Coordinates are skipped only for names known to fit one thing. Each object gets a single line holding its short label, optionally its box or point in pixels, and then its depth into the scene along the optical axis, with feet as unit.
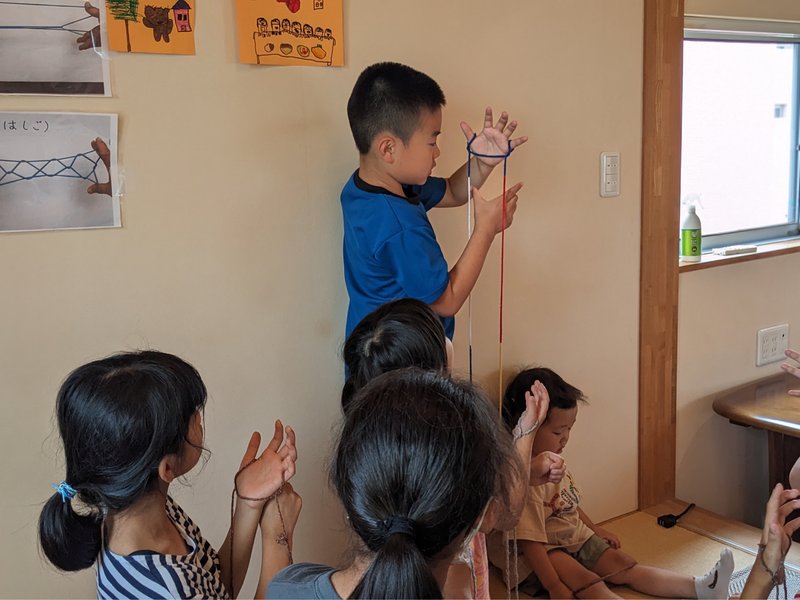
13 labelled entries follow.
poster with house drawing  4.43
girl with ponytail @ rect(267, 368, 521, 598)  2.81
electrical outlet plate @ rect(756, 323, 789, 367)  8.09
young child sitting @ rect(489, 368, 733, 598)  5.67
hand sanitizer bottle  7.29
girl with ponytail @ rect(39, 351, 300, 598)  3.45
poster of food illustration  4.79
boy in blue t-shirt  4.79
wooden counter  7.04
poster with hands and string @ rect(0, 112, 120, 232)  4.29
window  7.58
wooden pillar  6.55
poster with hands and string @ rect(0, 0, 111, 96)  4.22
